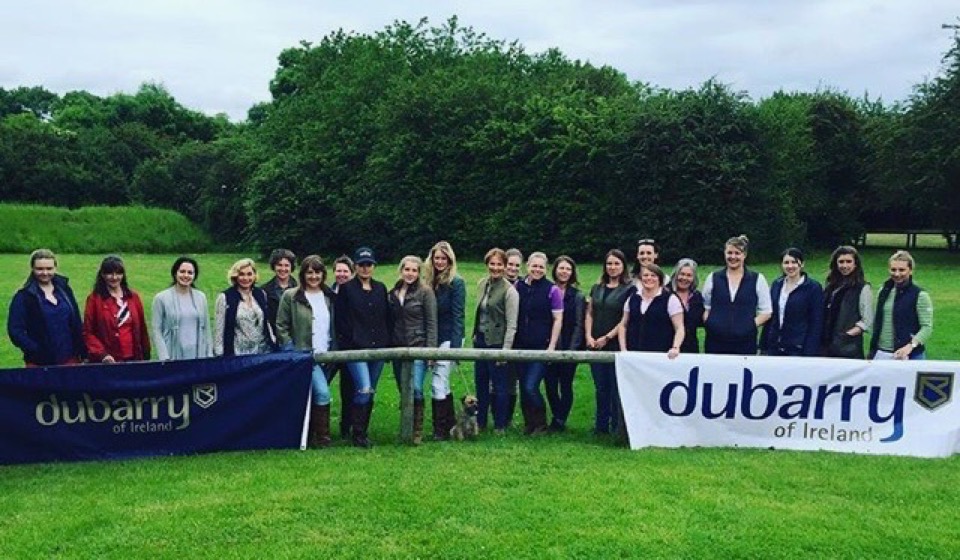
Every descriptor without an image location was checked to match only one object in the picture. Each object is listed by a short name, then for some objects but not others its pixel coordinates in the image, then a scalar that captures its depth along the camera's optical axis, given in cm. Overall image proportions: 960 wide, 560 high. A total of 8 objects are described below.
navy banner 726
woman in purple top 849
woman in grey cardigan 782
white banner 777
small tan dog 827
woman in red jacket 762
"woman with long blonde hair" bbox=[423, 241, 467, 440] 834
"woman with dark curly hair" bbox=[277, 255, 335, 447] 794
